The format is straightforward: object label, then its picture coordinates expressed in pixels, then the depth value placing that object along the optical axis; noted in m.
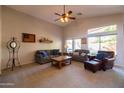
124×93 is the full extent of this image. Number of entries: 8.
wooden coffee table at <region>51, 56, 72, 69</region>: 3.37
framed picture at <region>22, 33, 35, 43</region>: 3.87
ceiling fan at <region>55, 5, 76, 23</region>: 2.69
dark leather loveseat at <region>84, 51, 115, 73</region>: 2.91
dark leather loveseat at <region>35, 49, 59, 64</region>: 3.96
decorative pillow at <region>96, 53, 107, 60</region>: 3.39
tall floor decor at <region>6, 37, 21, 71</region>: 3.26
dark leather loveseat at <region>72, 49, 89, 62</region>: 4.33
